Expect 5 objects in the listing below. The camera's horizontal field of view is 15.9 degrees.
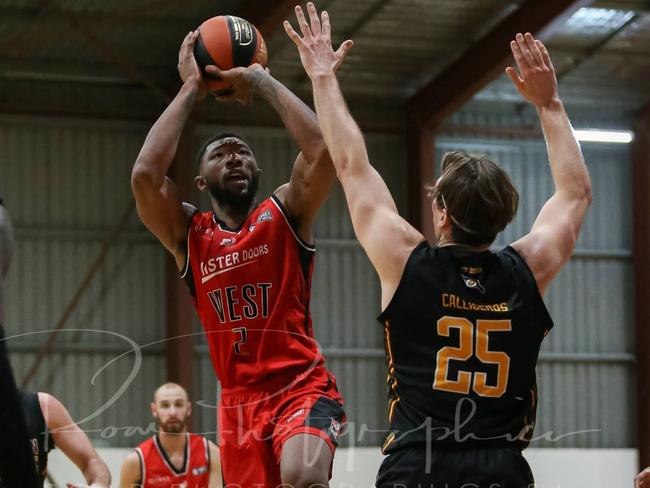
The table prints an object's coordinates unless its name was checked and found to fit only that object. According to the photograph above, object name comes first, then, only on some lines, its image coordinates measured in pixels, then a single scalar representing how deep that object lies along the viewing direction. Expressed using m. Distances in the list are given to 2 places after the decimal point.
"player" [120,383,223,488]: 20.70
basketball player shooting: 11.99
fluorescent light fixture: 38.91
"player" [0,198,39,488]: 8.20
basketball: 12.27
